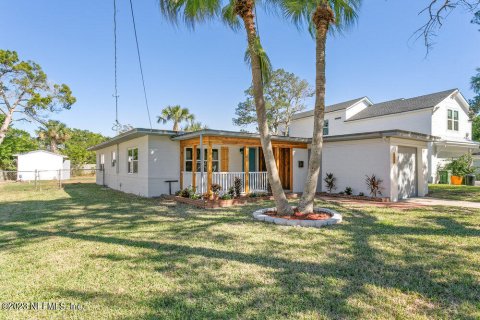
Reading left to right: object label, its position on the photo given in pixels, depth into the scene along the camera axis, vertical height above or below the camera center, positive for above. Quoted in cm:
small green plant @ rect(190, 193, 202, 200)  1026 -116
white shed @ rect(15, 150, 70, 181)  2565 +36
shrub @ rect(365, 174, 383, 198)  1072 -81
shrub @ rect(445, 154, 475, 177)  1719 -9
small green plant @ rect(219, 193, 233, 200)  1002 -116
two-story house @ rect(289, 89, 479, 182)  1730 +324
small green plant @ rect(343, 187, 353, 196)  1171 -113
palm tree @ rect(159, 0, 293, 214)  689 +322
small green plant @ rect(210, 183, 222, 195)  1000 -82
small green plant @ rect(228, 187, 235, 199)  1055 -103
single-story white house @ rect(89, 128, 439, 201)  1060 +24
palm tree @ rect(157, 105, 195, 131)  3062 +591
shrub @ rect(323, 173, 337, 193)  1252 -78
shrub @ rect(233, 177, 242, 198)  1086 -86
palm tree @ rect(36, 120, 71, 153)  3331 +420
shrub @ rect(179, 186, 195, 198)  1069 -106
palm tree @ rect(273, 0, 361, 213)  696 +244
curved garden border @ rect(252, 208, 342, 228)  648 -138
